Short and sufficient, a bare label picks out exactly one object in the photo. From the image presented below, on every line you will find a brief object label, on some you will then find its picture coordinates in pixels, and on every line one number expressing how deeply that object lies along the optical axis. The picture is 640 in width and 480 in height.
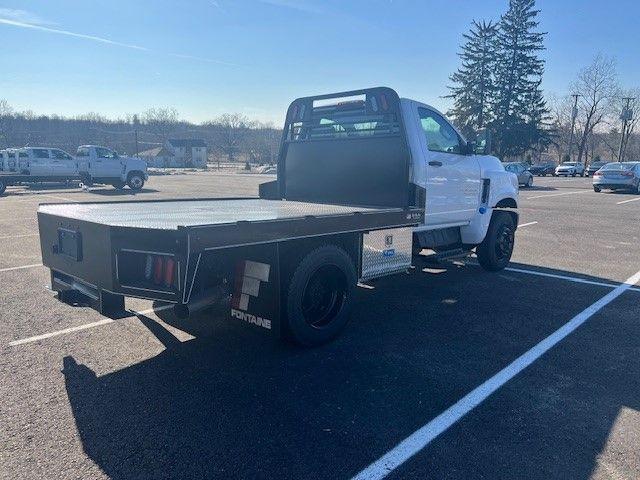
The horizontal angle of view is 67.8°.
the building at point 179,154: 85.19
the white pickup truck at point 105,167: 24.17
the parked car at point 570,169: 47.03
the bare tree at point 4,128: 73.38
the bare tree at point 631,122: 68.88
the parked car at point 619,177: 24.05
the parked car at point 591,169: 45.02
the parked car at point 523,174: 29.59
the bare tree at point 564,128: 75.17
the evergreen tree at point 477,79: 51.25
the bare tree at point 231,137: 111.28
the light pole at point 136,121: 112.07
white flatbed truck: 3.32
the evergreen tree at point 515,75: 51.91
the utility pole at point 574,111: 69.69
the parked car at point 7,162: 23.84
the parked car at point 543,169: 48.10
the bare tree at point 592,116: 69.38
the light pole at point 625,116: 65.04
